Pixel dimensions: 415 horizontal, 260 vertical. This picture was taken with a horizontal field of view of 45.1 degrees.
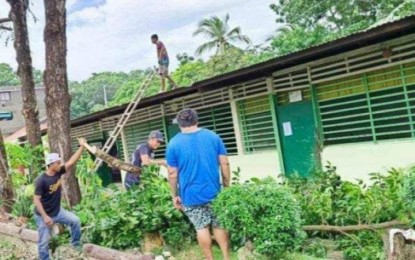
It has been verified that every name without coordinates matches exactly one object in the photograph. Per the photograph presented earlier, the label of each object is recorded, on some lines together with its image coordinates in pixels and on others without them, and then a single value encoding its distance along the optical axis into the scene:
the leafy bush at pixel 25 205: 10.05
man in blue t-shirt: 5.11
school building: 9.05
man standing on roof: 15.87
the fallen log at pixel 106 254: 5.67
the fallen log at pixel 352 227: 5.32
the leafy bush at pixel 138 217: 6.46
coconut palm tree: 34.19
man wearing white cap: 7.00
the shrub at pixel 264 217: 4.37
